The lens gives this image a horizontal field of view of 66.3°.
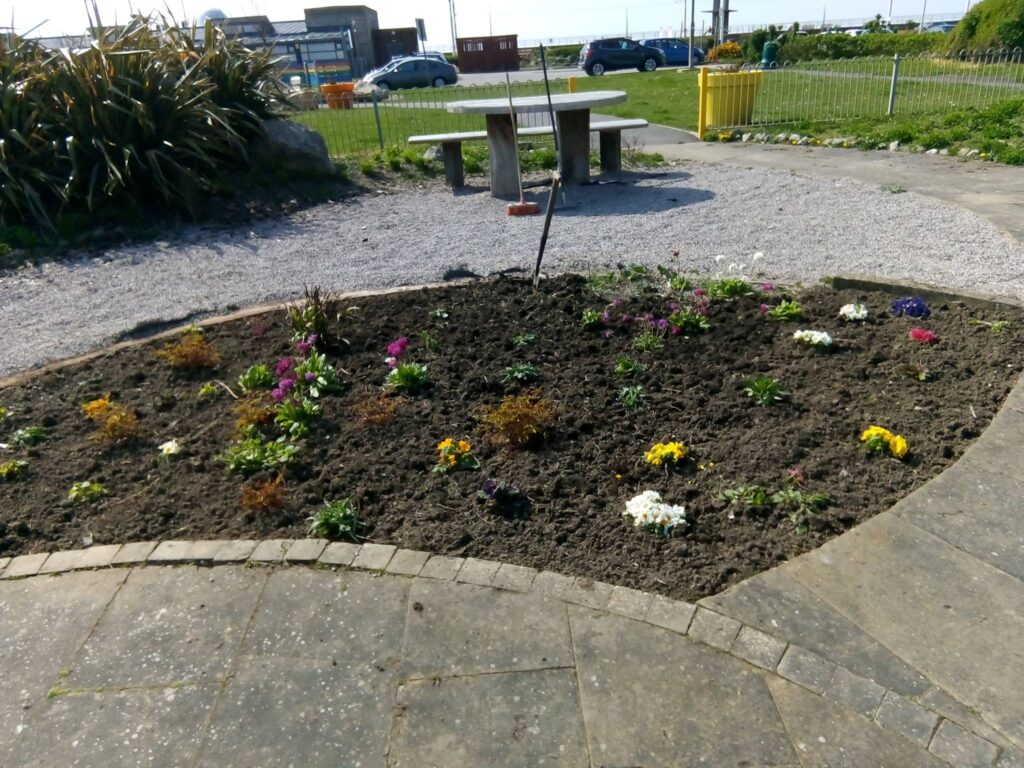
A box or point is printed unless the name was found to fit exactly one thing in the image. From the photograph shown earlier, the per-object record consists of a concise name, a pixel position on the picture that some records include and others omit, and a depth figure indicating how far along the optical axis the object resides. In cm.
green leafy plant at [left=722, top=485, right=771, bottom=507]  305
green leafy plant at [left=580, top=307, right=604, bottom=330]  474
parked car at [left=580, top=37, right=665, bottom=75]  3647
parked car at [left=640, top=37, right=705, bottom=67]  4109
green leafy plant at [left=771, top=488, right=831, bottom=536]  296
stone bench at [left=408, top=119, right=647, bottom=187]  959
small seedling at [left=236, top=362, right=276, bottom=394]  428
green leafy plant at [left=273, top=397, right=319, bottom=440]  376
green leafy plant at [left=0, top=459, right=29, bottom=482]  359
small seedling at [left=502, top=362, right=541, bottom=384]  417
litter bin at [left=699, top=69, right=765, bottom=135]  1292
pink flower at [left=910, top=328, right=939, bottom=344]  429
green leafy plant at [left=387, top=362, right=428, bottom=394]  413
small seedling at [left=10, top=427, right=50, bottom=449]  387
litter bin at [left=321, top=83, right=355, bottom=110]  1419
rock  934
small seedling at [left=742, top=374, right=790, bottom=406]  378
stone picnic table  838
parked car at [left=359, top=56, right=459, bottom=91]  3438
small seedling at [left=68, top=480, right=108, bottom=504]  339
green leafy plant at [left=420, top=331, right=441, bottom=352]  460
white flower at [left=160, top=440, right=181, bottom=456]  368
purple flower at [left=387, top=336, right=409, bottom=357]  450
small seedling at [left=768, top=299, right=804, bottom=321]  473
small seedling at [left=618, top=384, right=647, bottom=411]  386
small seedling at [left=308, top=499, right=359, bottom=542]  304
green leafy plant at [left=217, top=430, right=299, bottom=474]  351
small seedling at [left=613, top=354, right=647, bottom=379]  416
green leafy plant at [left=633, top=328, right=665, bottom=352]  444
